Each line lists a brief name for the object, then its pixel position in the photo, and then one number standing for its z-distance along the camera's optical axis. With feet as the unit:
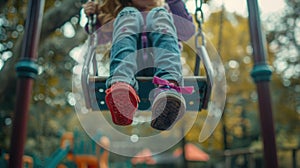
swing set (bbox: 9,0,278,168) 2.97
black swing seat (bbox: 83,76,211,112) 4.05
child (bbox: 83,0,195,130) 3.38
